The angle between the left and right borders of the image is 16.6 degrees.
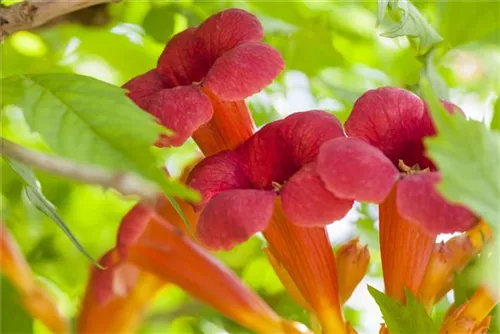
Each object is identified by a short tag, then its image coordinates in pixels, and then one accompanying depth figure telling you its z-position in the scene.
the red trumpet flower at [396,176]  0.45
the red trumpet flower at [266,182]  0.46
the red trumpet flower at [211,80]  0.48
